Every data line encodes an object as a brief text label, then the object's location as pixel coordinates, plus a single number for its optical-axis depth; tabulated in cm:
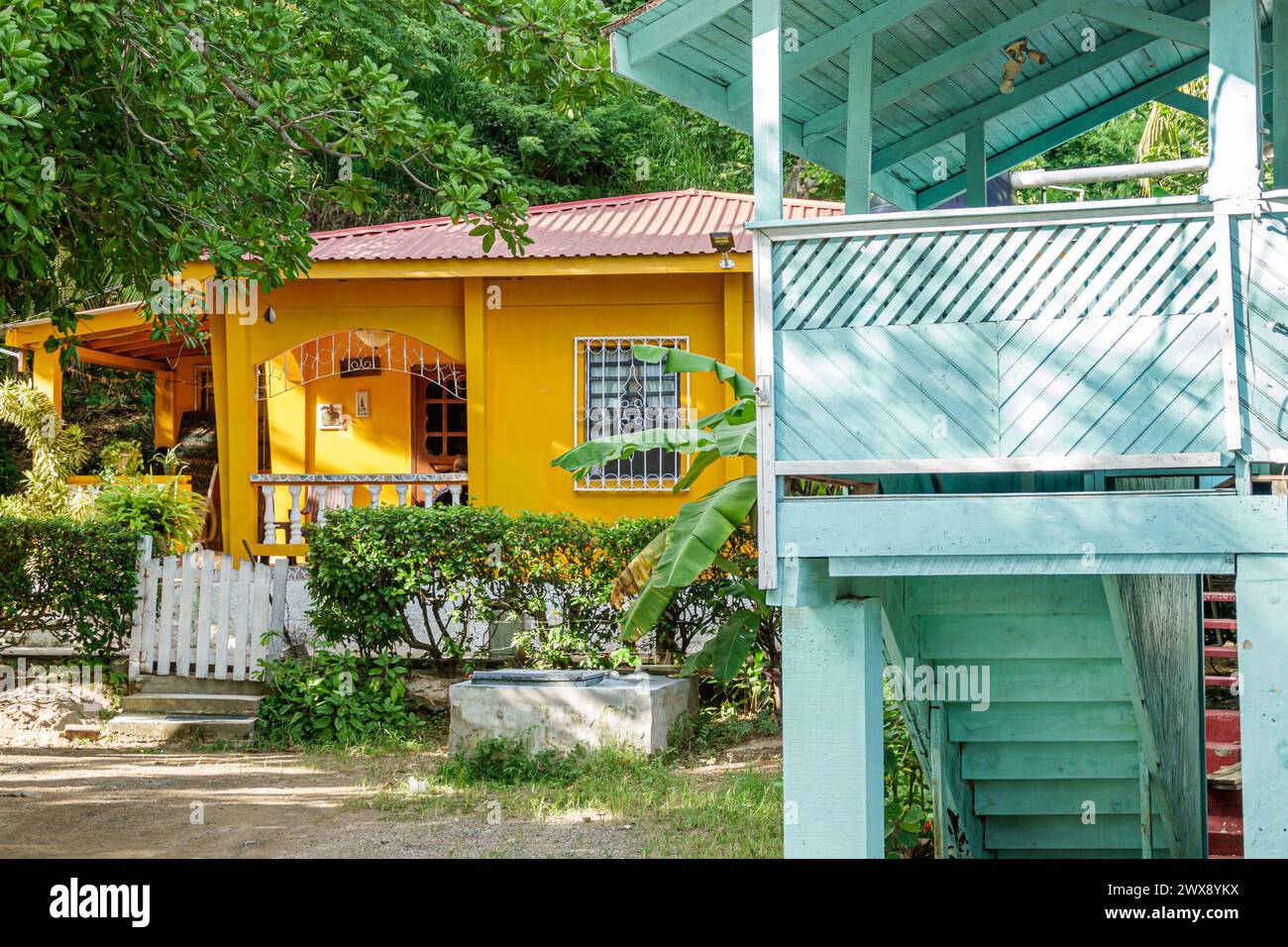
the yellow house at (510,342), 1296
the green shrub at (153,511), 1080
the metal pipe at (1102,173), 870
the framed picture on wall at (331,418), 1664
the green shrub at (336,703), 946
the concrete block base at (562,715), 866
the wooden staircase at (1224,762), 734
